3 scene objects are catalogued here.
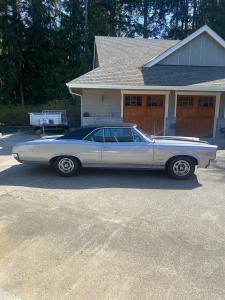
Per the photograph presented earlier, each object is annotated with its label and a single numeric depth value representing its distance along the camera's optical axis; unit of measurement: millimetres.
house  10230
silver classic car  5364
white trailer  11939
